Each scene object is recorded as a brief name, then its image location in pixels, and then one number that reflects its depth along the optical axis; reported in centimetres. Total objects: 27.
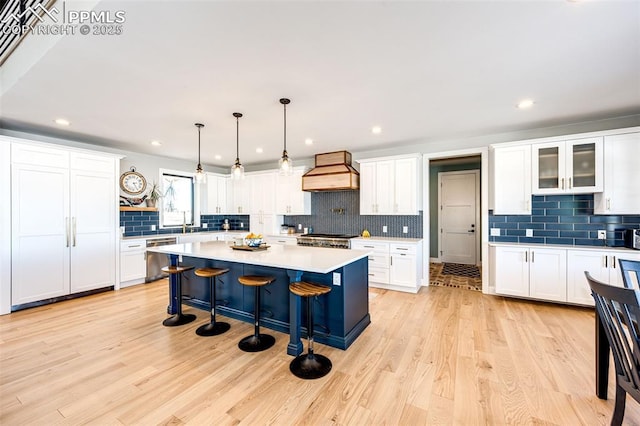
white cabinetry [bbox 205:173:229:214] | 635
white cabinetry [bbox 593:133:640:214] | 325
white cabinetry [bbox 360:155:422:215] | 456
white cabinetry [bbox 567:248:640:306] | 321
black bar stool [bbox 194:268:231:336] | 287
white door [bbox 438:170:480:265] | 622
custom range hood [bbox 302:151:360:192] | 496
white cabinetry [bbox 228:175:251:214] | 642
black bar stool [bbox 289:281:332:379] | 215
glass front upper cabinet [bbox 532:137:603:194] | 343
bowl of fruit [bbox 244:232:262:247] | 329
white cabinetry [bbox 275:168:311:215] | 564
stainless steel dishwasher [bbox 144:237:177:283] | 492
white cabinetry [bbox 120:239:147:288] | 455
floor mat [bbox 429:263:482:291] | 456
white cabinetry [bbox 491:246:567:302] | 353
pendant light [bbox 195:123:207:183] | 347
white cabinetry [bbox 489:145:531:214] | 380
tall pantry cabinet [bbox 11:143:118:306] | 352
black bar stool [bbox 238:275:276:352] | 253
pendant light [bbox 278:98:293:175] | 282
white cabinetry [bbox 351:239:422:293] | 425
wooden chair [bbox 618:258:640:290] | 194
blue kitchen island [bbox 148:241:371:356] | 245
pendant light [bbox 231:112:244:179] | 312
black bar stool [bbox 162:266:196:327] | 310
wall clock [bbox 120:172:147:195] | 493
